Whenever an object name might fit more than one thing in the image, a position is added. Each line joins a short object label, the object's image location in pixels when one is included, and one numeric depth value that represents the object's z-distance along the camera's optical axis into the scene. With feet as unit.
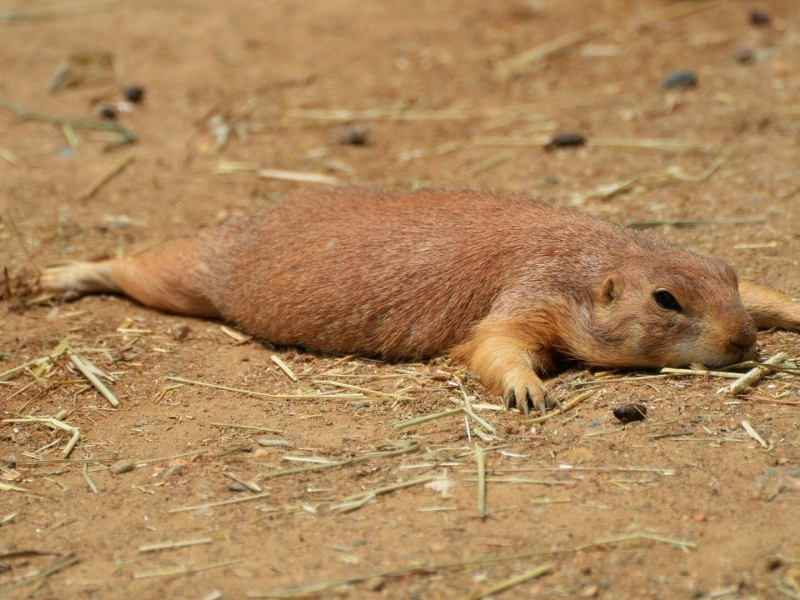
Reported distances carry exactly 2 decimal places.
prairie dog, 38.29
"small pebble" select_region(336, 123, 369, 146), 69.36
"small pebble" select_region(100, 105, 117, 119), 71.82
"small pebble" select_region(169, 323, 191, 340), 48.34
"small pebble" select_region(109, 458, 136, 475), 35.06
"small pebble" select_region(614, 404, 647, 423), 35.12
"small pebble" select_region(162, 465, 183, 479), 34.42
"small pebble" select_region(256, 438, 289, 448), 36.01
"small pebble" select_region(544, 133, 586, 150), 64.18
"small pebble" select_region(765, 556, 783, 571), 26.35
